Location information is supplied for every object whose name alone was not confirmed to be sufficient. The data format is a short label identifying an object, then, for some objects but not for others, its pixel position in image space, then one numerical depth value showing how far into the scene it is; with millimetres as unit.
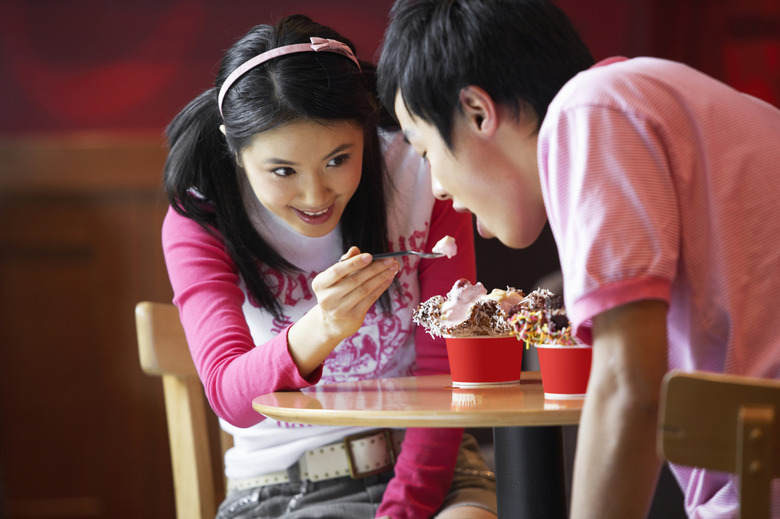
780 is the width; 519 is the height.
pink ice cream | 2976
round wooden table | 2742
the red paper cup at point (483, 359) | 2975
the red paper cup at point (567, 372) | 2860
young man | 2567
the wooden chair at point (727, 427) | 2511
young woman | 3043
